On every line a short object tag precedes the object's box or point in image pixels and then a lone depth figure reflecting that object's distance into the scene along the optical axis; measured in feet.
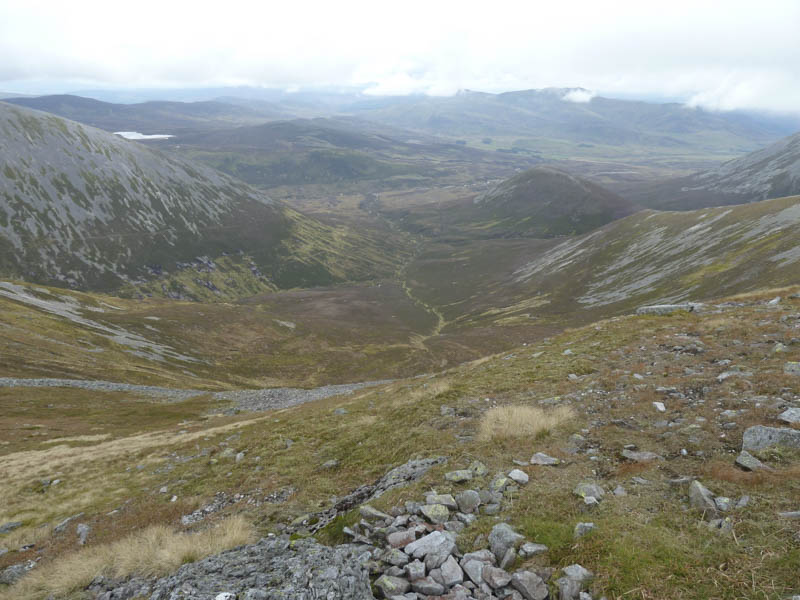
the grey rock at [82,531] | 60.33
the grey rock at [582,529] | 29.60
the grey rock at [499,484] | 38.50
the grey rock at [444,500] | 36.81
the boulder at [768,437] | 37.81
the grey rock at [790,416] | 41.22
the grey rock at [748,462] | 35.20
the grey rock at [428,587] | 26.37
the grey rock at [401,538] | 32.07
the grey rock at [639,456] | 41.28
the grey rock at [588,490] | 35.26
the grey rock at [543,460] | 42.86
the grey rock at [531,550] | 28.73
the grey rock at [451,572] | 27.04
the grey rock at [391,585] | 26.81
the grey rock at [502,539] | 29.63
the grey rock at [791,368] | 53.88
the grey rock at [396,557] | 29.40
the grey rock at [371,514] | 36.50
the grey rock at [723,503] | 30.72
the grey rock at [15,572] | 49.62
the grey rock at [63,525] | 67.00
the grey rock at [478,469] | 42.29
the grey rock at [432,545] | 30.01
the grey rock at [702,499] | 30.63
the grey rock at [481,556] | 28.99
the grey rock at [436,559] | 28.86
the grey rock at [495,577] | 26.08
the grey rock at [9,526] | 71.31
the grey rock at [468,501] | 36.32
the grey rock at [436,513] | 34.88
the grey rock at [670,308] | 112.78
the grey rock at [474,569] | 27.09
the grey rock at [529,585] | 25.40
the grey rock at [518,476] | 39.40
